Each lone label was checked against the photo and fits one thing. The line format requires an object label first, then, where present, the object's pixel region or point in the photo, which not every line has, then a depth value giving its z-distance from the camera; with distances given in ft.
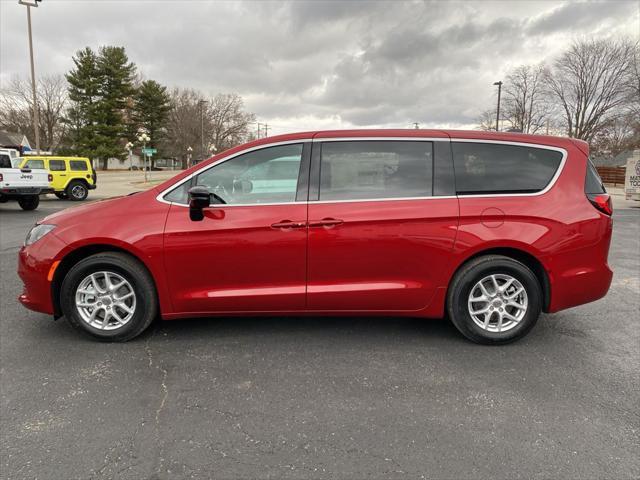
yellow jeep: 57.36
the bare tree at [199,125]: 224.94
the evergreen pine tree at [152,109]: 208.85
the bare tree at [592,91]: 128.77
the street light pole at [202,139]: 203.02
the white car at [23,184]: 43.16
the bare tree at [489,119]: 177.18
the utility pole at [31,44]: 69.05
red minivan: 10.72
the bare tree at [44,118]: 203.21
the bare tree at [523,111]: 158.20
